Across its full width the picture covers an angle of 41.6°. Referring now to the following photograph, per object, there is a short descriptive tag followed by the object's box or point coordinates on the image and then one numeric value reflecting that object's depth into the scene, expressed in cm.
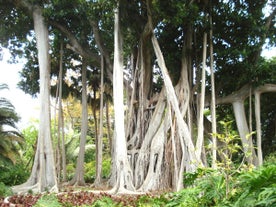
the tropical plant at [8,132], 953
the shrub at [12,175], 938
